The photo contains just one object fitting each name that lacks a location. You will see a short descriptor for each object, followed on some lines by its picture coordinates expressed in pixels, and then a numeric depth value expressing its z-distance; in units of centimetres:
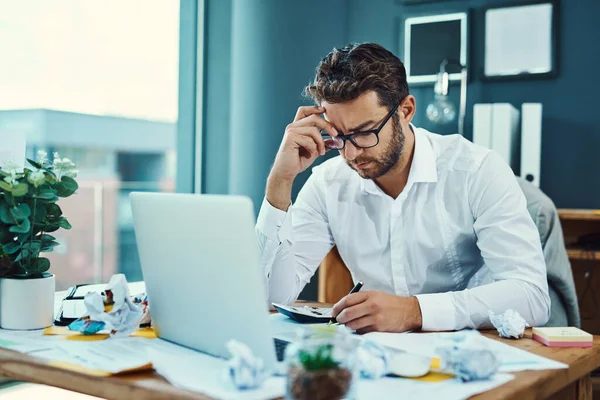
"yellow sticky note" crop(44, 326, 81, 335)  127
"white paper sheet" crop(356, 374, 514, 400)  88
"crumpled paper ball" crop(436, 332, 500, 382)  95
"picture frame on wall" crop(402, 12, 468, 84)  350
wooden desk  93
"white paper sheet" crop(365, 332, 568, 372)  105
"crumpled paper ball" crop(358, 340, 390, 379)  96
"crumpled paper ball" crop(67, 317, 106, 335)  124
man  156
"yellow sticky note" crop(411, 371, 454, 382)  97
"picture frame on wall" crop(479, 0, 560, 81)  329
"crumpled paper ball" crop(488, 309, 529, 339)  125
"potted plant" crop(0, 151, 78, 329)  128
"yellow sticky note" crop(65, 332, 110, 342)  122
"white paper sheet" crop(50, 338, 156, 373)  103
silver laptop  93
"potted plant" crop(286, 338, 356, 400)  79
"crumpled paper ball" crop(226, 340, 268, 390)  88
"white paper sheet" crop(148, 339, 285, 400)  88
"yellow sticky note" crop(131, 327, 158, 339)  124
